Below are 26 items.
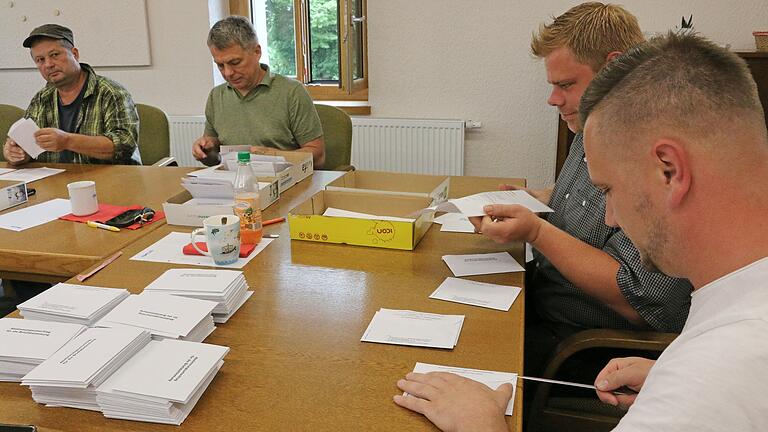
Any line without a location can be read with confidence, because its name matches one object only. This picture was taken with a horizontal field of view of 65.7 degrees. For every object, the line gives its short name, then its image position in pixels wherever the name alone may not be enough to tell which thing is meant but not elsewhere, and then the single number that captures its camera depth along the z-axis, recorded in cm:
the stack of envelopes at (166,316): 108
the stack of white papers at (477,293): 126
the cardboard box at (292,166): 215
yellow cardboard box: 155
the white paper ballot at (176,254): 150
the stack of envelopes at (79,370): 91
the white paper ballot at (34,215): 179
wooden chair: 126
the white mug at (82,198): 184
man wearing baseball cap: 267
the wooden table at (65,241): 156
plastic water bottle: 160
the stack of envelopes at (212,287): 121
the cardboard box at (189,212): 176
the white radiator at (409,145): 363
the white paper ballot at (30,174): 237
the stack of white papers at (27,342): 99
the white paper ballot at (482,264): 143
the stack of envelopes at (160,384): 89
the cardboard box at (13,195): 197
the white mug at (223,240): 146
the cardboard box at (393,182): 200
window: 391
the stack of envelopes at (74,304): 114
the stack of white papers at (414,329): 110
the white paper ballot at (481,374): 98
